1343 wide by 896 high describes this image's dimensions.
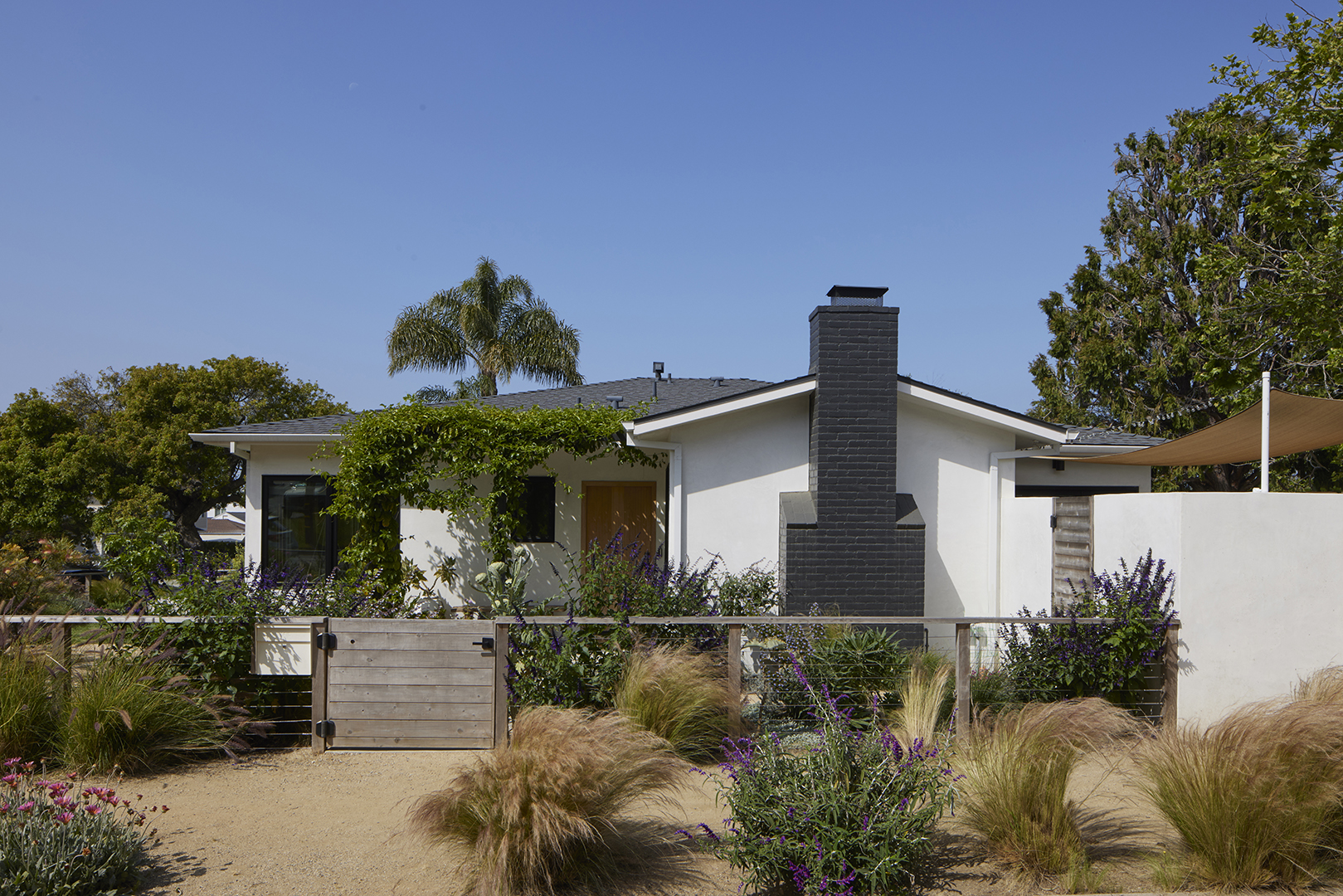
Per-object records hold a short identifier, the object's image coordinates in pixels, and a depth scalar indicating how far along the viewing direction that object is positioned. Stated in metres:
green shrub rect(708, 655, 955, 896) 3.59
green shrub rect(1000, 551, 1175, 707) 6.45
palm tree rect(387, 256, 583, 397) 23.52
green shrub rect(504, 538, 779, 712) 6.11
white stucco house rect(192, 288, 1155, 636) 8.91
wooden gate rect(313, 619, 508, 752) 6.23
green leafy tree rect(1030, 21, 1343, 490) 14.81
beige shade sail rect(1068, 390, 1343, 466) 7.43
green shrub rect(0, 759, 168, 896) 3.53
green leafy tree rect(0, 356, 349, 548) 20.86
